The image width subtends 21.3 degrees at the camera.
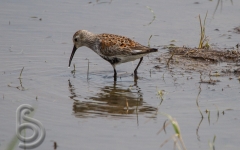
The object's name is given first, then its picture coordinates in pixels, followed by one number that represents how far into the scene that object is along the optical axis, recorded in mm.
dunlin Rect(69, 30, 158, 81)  10477
